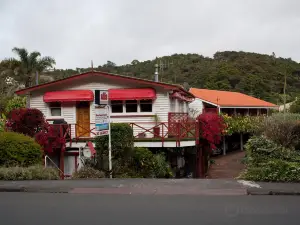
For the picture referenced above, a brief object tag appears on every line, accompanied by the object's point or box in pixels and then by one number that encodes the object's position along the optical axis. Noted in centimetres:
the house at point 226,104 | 2992
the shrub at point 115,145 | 1424
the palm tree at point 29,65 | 3584
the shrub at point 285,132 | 1298
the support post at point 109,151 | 1304
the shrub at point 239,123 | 2882
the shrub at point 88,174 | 1273
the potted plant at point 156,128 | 1828
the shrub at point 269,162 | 1079
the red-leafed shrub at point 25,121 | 1681
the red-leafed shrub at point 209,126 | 1952
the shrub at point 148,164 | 1544
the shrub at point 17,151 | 1328
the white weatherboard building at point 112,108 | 1811
